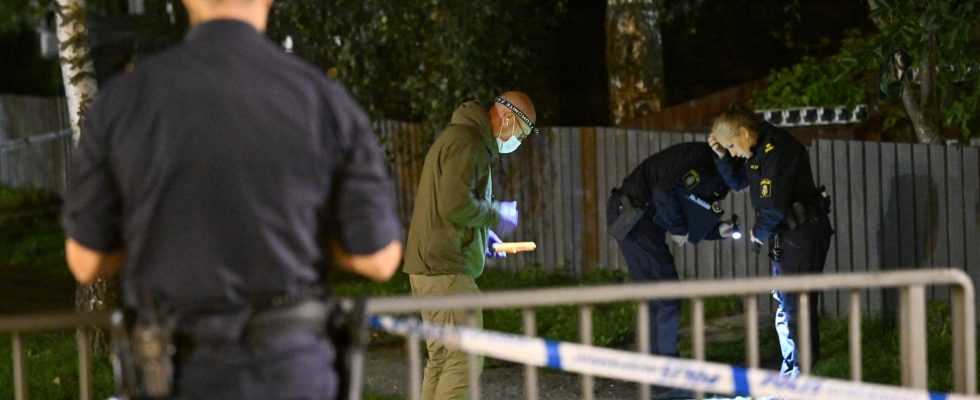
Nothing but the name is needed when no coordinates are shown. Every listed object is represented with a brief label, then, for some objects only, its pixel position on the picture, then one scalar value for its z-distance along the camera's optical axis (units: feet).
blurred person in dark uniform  24.67
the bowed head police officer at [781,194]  57.31
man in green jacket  48.57
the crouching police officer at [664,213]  60.03
